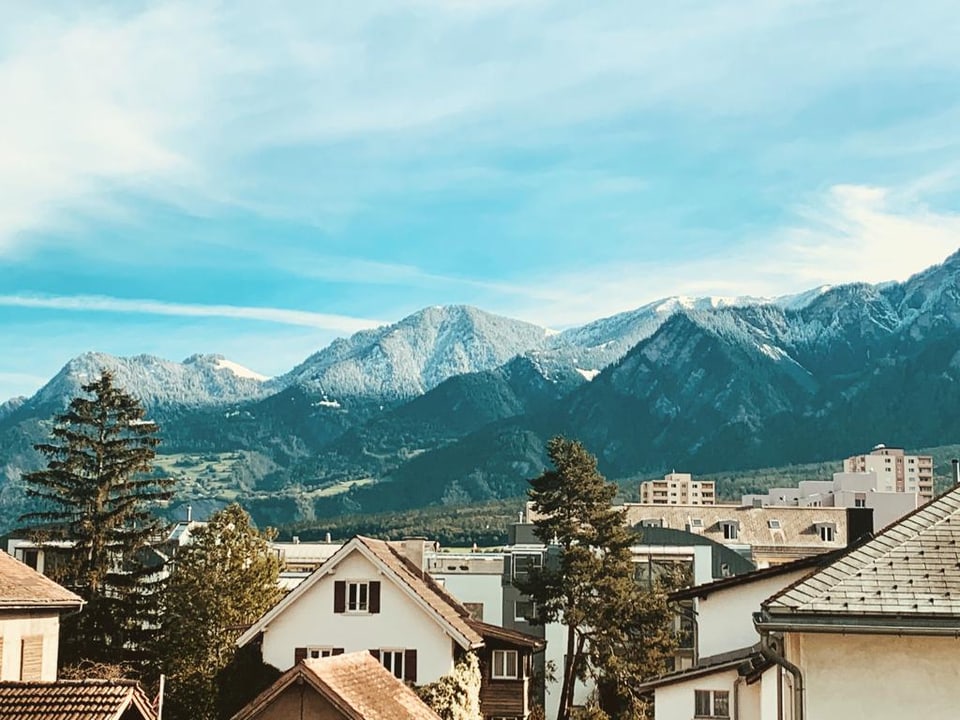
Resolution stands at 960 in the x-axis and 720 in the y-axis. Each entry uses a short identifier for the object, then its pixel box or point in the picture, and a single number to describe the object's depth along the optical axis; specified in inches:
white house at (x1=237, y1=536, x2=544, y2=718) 2194.9
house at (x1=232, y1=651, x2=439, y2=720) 1267.2
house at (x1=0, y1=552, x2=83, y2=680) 1496.1
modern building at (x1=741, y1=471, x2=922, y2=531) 6707.7
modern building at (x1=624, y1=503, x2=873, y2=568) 5880.9
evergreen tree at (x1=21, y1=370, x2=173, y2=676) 2753.4
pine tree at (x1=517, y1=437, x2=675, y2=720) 2930.6
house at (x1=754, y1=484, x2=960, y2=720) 678.5
